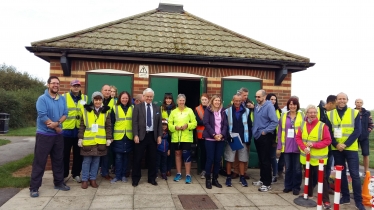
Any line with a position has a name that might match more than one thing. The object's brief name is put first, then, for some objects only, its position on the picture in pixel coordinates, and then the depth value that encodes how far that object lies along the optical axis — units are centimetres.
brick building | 705
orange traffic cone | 530
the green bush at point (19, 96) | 1958
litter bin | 1705
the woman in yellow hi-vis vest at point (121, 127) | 601
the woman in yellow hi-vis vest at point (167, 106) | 644
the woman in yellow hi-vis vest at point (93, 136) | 564
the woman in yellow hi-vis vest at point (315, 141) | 494
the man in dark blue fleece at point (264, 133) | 577
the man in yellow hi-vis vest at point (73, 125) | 588
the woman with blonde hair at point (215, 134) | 587
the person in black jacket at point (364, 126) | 733
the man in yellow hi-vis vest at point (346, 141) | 493
